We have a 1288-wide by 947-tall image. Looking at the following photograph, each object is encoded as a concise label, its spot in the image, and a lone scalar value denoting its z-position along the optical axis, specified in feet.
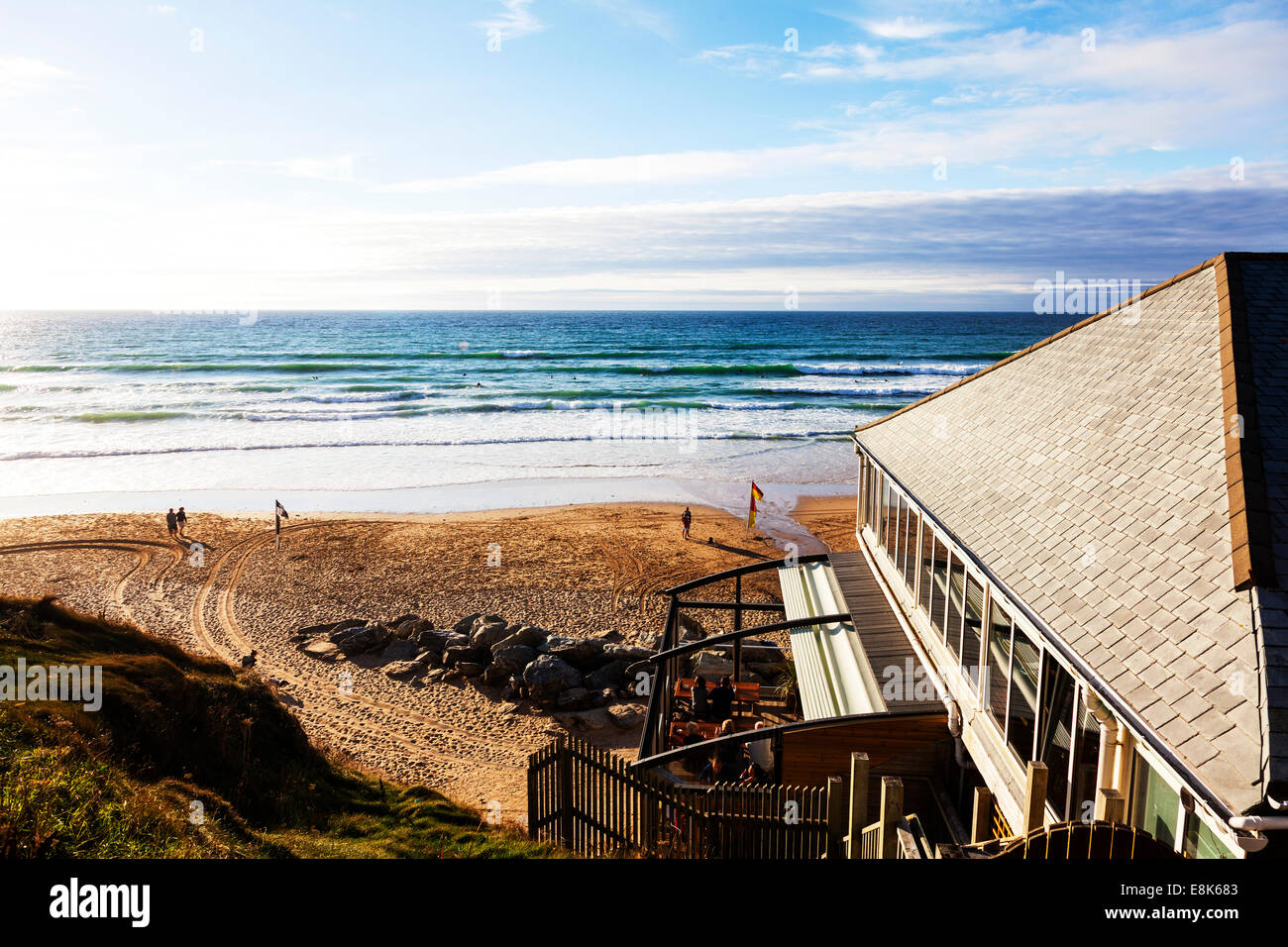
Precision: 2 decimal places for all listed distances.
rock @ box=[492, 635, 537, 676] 48.16
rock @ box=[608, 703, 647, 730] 43.80
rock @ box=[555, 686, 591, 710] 45.75
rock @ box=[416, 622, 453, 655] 52.95
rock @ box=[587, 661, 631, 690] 47.34
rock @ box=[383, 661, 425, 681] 50.20
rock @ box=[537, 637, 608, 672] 49.03
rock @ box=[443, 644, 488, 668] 50.67
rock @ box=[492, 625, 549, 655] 50.72
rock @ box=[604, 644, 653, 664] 49.49
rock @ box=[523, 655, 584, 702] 46.19
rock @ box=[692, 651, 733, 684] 47.93
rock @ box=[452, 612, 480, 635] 55.86
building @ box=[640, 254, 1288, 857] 13.78
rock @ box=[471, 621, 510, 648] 51.65
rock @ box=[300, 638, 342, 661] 53.21
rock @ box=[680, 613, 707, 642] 53.62
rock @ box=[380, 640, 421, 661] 52.75
